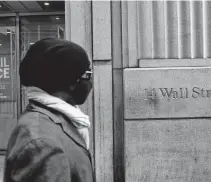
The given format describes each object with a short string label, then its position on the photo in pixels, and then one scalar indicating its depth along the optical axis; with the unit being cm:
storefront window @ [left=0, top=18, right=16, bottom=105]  1050
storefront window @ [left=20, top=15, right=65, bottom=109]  1036
